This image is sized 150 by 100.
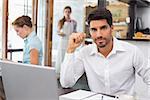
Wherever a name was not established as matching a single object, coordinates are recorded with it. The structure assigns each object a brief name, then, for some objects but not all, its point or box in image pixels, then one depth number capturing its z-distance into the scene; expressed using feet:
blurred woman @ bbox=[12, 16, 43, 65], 8.93
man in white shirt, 5.67
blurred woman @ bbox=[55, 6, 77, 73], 15.42
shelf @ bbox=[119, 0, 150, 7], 14.80
